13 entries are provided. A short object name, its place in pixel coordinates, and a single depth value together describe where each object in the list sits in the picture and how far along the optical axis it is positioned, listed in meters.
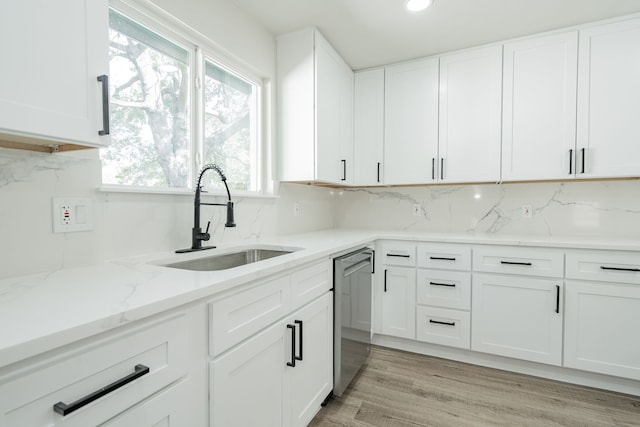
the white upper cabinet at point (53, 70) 0.75
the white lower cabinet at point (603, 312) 1.88
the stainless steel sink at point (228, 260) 1.52
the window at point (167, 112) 1.41
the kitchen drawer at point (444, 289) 2.29
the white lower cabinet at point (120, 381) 0.57
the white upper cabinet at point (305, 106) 2.26
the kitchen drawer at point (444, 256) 2.28
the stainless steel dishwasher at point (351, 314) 1.79
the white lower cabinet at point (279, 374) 1.01
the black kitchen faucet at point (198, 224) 1.55
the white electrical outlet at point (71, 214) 1.13
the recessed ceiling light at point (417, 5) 1.91
